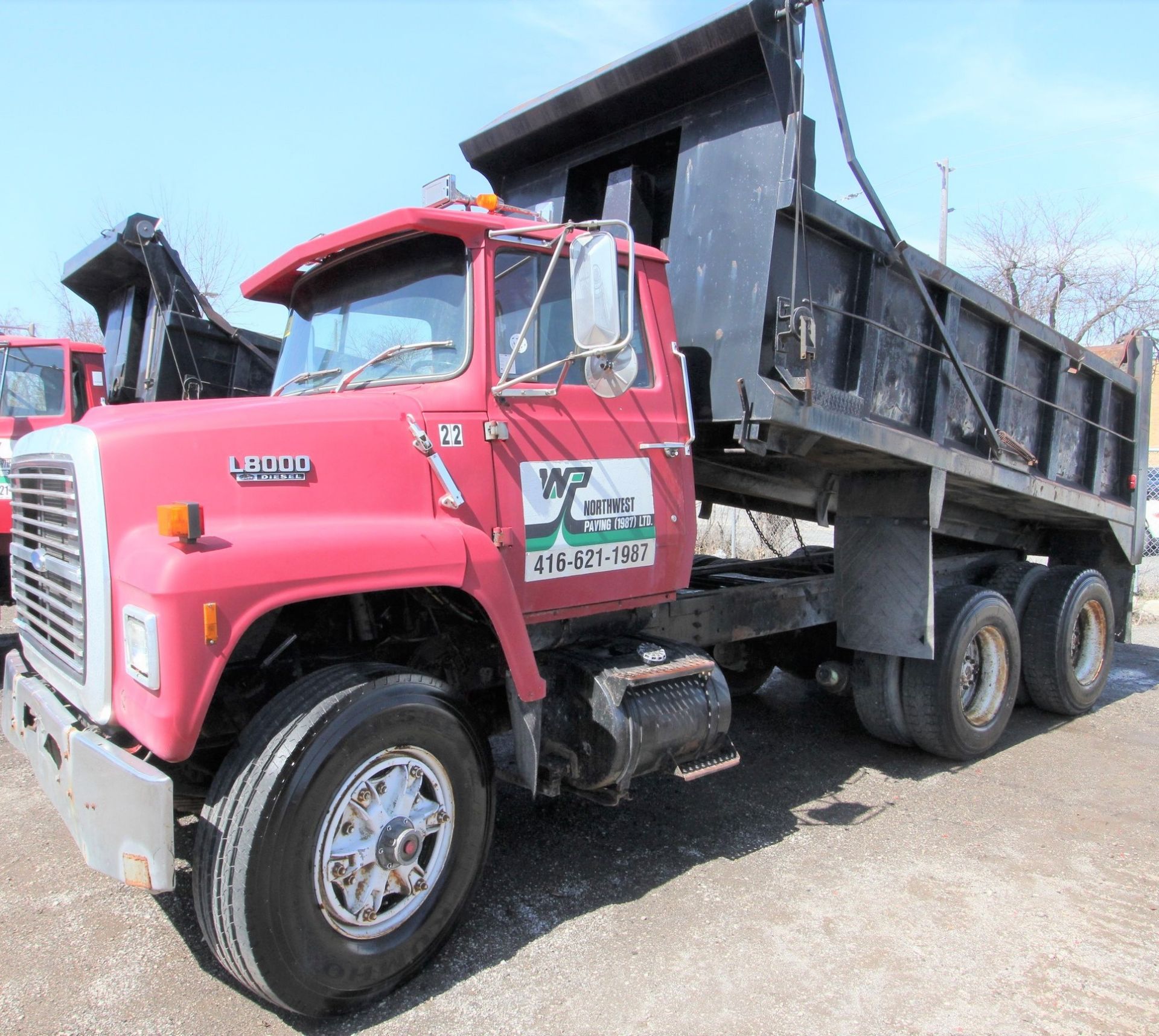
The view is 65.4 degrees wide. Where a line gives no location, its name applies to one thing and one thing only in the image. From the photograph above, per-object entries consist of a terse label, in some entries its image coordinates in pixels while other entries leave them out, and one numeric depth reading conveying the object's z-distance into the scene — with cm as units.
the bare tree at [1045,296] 2425
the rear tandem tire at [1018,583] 660
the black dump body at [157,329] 866
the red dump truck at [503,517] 274
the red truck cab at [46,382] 855
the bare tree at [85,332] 2342
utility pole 2400
